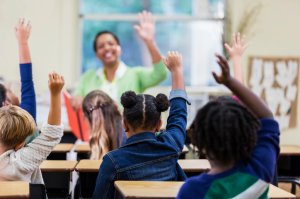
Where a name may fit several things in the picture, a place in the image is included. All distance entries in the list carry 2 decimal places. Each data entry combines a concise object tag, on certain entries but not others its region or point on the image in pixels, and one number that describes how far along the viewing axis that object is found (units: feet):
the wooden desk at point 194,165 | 11.12
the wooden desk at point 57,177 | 11.62
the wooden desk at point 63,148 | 16.01
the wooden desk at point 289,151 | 16.20
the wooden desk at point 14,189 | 7.57
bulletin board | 29.24
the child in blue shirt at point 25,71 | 12.40
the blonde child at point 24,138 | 9.77
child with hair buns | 9.39
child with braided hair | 6.82
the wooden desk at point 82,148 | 15.66
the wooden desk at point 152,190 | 7.49
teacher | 19.45
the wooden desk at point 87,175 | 11.14
